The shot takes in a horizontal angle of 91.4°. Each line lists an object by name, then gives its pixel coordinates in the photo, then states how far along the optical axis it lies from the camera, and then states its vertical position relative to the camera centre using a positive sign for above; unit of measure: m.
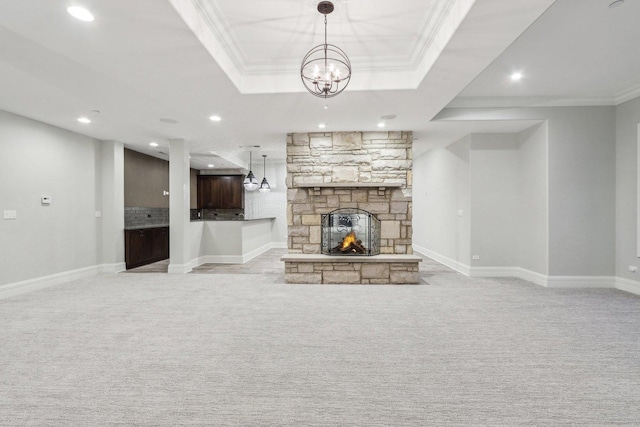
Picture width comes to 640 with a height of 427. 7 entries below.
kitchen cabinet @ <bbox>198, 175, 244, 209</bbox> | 10.12 +0.55
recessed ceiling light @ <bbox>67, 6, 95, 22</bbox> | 2.12 +1.36
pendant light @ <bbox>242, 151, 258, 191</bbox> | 8.44 +0.70
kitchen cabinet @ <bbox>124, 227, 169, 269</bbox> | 6.39 -0.81
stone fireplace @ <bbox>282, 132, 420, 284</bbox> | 5.27 +0.38
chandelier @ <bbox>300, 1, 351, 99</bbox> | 2.52 +1.55
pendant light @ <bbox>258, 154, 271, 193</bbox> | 9.20 +0.67
